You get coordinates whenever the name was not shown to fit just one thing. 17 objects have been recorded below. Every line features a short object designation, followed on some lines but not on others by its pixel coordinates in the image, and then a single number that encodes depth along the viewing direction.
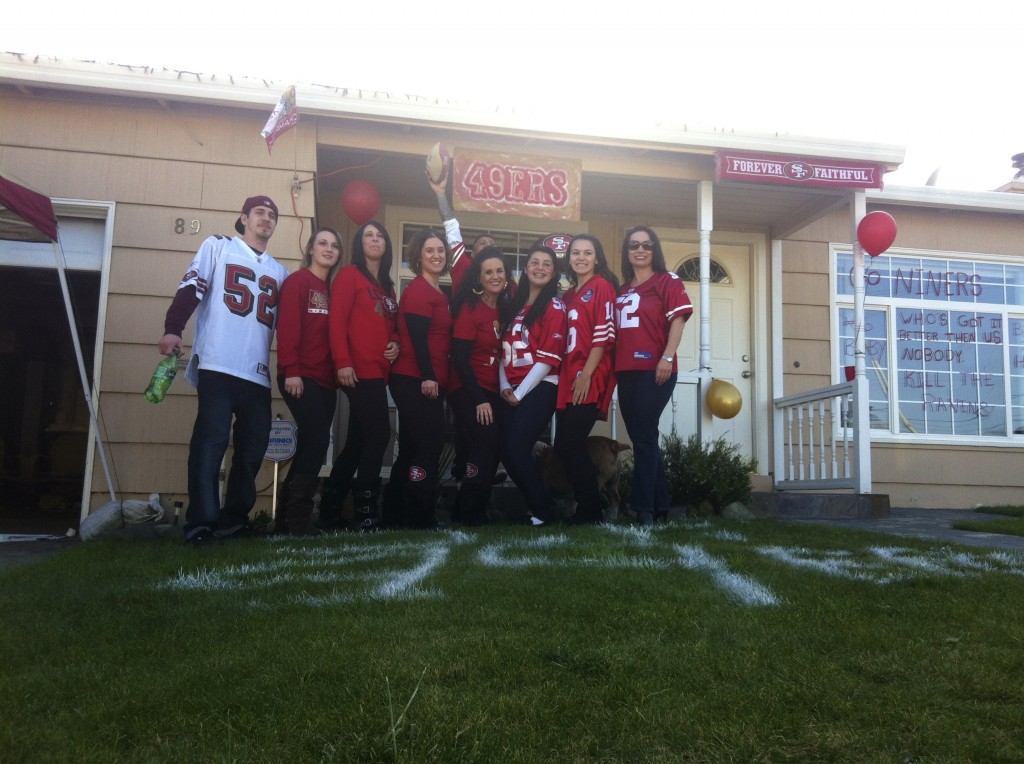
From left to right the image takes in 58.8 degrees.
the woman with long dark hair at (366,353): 5.18
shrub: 6.83
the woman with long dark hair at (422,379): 5.33
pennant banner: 6.30
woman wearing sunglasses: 5.39
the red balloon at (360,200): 7.27
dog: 6.42
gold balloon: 7.73
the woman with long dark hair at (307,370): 5.07
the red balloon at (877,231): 7.43
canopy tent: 5.41
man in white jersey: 4.61
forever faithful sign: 7.34
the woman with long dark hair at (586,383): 5.41
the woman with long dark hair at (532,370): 5.44
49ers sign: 7.30
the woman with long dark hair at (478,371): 5.48
